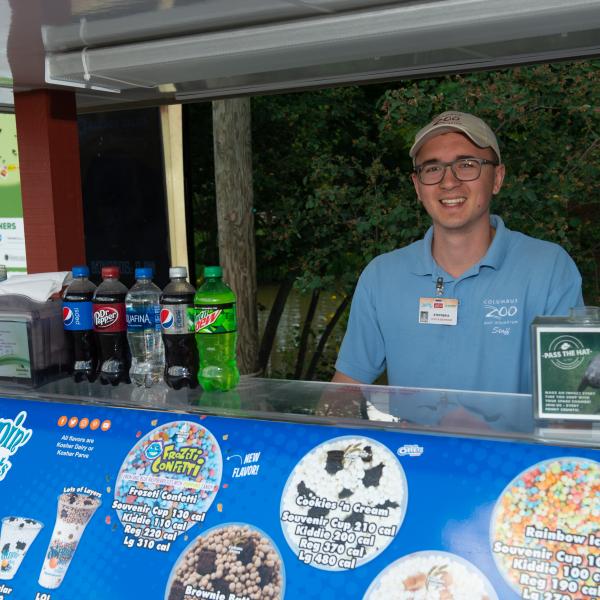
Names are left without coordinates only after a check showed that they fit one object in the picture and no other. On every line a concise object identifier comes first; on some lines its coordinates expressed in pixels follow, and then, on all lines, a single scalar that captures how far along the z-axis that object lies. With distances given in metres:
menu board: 1.48
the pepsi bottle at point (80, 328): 2.29
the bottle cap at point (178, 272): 2.18
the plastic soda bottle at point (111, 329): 2.24
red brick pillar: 3.00
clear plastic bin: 2.23
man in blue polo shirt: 2.47
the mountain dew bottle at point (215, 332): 2.05
